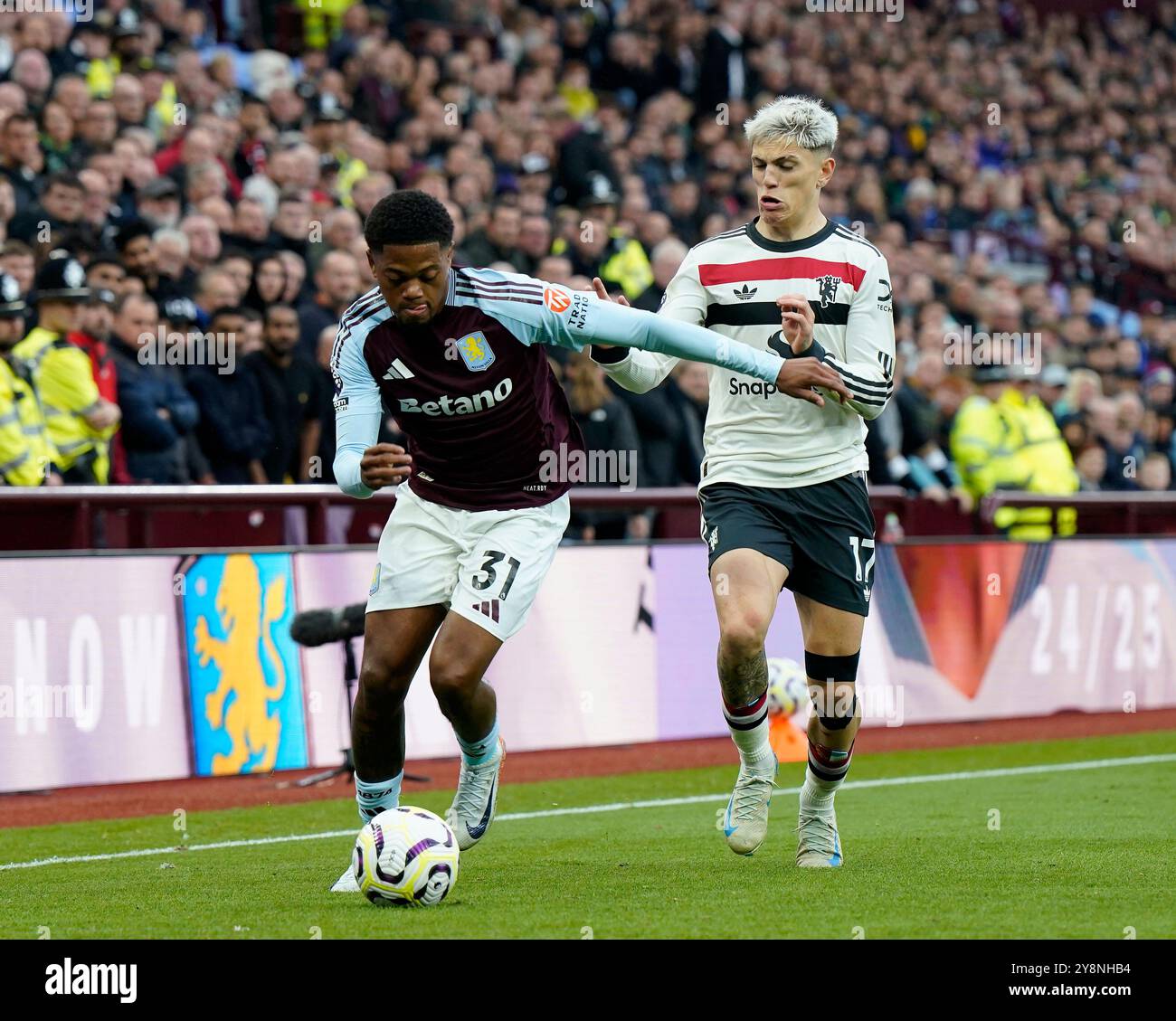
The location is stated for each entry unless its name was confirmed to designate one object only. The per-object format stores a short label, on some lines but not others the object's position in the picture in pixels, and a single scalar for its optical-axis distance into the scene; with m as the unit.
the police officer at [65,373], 11.12
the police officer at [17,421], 10.71
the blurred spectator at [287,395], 12.48
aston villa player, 6.92
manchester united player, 7.47
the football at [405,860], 6.58
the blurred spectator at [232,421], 12.20
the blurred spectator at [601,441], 13.45
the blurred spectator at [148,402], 11.62
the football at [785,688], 12.15
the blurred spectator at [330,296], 13.11
